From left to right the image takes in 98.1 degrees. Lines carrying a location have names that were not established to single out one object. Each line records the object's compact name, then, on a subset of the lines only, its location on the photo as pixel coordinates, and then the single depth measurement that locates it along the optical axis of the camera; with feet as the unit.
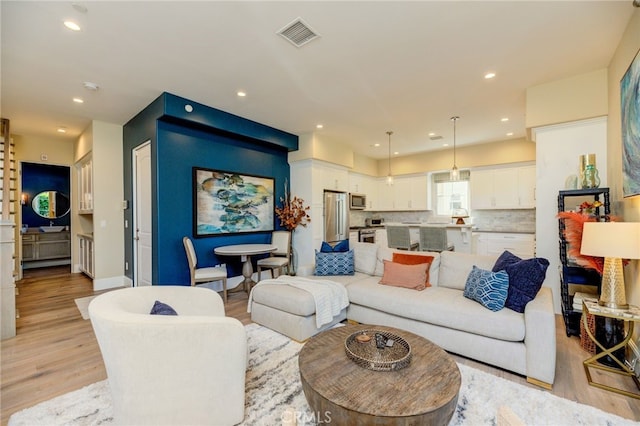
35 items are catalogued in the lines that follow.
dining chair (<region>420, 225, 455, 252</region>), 16.20
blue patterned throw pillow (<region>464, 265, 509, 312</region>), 7.72
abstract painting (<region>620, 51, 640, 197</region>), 6.86
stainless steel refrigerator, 19.30
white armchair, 4.55
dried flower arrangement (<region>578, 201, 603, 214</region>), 9.24
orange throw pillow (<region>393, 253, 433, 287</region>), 10.64
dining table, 13.35
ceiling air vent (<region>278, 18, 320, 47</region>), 7.82
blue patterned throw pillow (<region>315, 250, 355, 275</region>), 11.81
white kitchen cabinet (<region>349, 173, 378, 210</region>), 23.89
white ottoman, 9.00
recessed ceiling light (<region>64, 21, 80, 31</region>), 7.75
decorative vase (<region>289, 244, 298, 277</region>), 18.75
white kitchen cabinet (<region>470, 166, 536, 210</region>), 19.40
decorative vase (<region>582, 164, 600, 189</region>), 9.65
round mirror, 23.67
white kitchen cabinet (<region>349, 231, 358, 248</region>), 22.75
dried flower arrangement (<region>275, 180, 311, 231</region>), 17.94
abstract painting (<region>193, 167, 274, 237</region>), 14.53
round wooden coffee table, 4.24
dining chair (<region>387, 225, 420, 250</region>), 17.34
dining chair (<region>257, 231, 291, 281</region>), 15.25
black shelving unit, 9.41
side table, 6.51
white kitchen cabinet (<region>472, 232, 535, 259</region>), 18.72
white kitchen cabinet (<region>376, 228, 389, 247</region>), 24.66
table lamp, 6.41
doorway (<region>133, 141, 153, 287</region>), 14.14
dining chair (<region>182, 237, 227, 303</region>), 12.60
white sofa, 6.82
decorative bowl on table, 5.30
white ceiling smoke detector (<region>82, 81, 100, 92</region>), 11.23
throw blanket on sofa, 9.18
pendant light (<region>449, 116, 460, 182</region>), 15.47
